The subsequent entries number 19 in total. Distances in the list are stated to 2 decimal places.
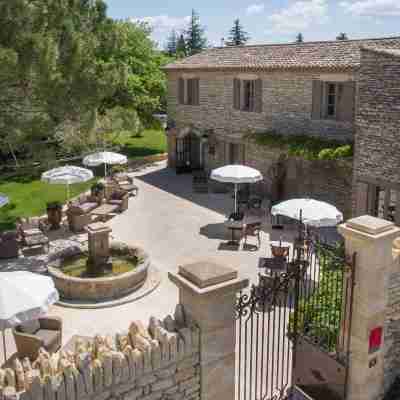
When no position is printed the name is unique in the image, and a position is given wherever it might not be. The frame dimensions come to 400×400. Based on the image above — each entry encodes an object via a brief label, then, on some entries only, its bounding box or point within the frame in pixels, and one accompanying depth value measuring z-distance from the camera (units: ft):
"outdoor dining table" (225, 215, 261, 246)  53.47
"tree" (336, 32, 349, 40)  265.24
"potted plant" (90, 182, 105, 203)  68.44
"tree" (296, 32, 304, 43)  306.14
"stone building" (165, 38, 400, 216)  63.00
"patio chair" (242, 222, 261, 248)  53.67
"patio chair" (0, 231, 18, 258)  49.42
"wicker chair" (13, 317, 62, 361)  29.84
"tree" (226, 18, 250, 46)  286.87
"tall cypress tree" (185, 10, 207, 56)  294.66
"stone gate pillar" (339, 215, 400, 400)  23.82
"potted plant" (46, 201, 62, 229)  59.16
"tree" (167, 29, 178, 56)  379.76
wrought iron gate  25.16
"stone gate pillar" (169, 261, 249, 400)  19.10
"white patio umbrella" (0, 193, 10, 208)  49.66
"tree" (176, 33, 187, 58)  300.07
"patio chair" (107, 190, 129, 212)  67.46
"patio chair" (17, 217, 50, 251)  51.03
